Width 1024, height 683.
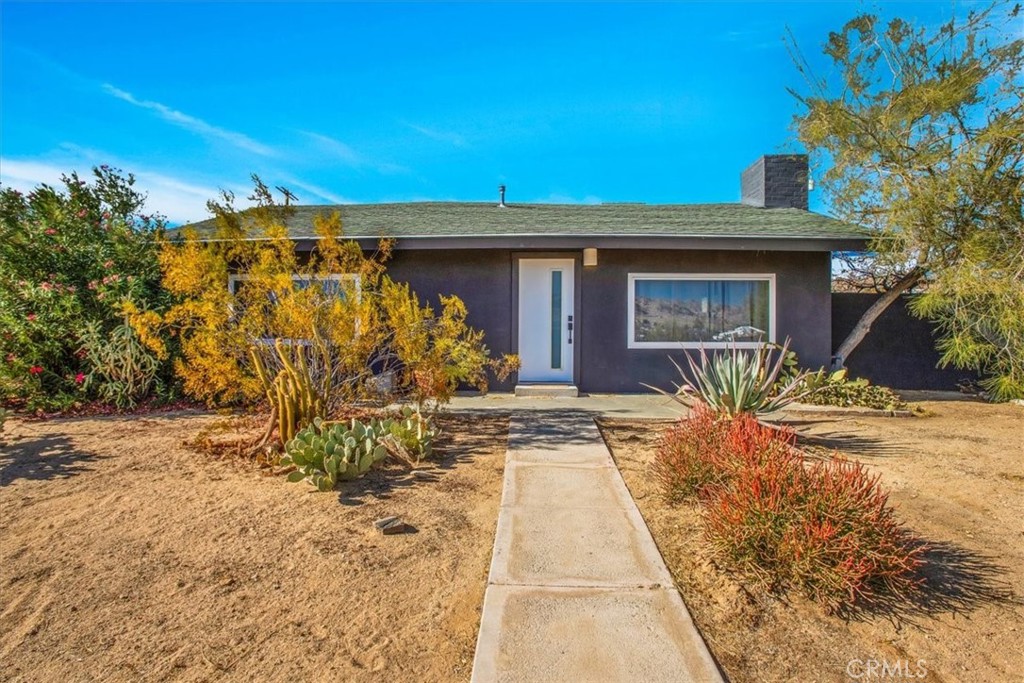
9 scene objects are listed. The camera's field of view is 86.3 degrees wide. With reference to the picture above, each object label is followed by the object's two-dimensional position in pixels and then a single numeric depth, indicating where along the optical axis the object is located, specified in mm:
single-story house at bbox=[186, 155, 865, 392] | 9391
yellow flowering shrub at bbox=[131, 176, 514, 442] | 5180
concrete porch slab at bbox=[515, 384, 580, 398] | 8898
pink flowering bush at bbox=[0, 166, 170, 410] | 7652
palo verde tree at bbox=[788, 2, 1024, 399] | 8094
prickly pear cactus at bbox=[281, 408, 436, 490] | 4223
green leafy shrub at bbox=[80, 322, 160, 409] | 7730
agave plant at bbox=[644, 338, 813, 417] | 5496
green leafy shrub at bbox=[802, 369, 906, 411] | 8086
